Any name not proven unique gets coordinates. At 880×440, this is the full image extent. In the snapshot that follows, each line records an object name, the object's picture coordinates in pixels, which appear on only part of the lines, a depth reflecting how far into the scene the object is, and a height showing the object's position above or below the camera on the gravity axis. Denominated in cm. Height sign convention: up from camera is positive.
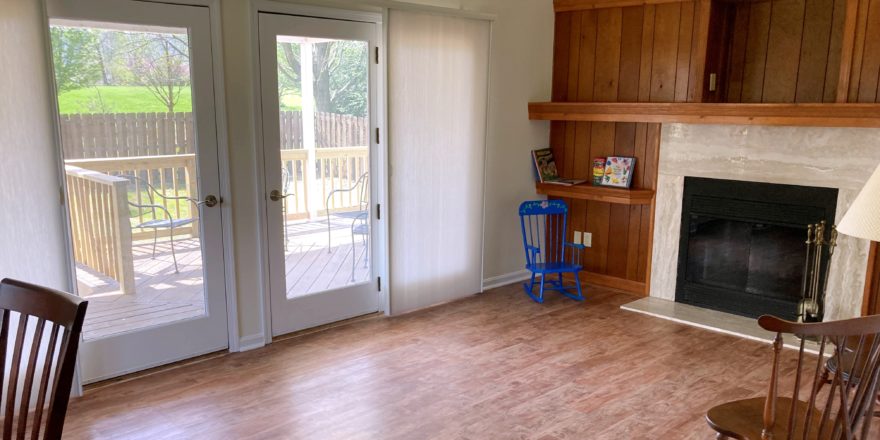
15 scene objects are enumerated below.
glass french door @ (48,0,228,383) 334 -30
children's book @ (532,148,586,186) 562 -36
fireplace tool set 427 -94
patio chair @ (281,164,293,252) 414 -39
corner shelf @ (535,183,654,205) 512 -53
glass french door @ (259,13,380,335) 404 -28
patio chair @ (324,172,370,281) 455 -61
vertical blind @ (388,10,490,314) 459 -22
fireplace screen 461 -92
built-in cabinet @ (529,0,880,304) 418 +34
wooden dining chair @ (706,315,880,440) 182 -81
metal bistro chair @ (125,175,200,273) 361 -52
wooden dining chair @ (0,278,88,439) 162 -56
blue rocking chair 520 -98
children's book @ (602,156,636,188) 527 -36
